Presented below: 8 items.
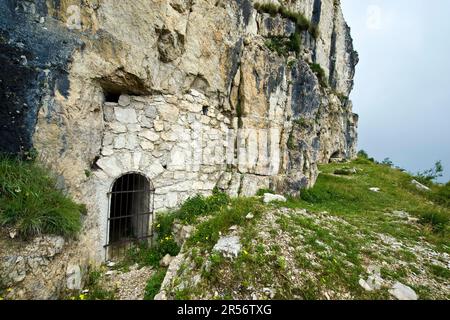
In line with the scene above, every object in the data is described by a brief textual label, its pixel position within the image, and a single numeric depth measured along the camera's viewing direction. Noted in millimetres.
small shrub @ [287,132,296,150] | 9859
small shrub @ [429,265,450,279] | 4406
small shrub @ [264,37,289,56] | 9570
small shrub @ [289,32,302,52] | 10672
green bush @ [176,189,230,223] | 6023
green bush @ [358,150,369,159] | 32125
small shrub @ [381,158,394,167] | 22931
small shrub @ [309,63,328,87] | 12648
